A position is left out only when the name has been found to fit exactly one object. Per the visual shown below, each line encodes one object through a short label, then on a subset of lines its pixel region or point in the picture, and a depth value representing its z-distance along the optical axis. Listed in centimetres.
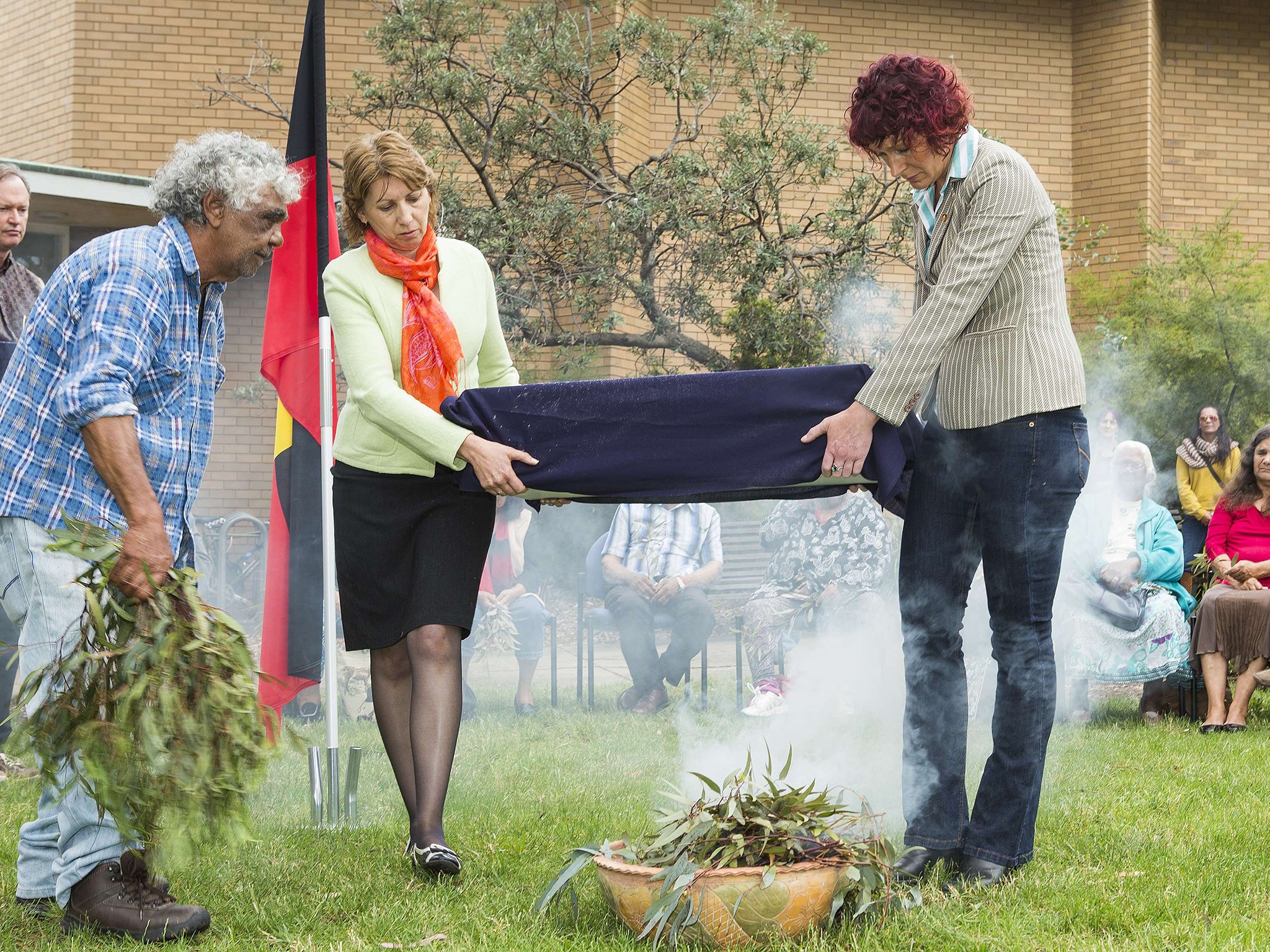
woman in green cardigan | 358
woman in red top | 676
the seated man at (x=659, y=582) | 743
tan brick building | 1352
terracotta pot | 279
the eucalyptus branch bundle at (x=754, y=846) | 282
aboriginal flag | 496
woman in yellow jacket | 936
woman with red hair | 327
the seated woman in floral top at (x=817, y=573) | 698
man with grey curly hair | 294
